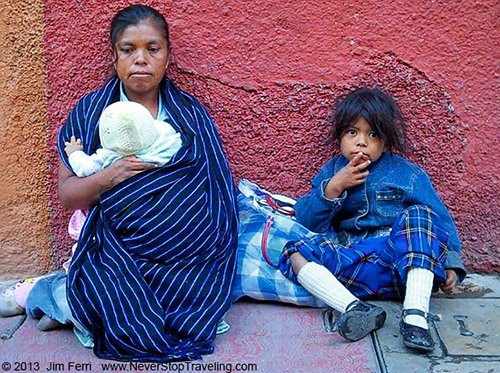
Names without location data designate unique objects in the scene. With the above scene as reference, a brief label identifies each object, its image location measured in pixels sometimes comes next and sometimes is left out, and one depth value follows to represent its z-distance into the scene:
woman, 2.83
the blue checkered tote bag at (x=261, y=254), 3.17
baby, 2.88
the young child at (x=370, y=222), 2.99
